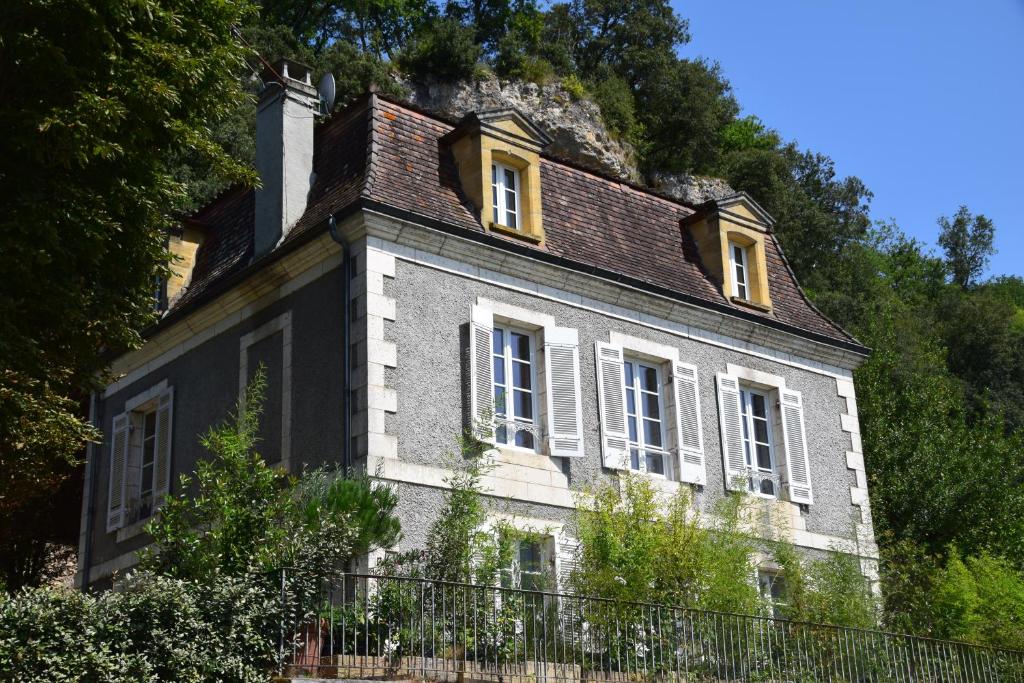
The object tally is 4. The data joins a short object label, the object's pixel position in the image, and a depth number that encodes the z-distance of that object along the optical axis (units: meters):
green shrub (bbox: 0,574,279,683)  9.54
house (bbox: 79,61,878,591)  15.20
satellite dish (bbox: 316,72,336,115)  19.02
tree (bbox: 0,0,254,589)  12.33
